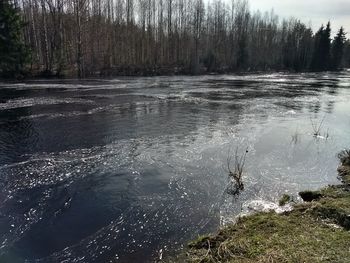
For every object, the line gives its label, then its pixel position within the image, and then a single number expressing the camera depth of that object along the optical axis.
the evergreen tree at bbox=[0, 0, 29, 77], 40.81
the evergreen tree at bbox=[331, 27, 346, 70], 103.18
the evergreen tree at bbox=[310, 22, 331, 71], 99.38
